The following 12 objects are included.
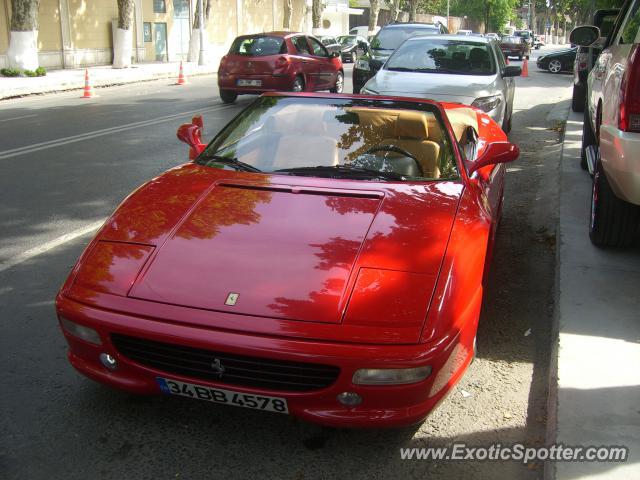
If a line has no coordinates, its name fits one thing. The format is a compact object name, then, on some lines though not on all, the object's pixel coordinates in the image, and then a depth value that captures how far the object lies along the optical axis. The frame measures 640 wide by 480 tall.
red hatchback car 15.77
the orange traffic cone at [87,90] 17.55
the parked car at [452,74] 9.30
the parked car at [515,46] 40.23
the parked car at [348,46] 34.72
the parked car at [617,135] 4.05
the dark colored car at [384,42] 15.01
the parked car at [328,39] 35.83
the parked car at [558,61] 28.62
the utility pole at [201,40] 29.25
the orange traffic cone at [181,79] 22.09
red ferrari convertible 2.71
